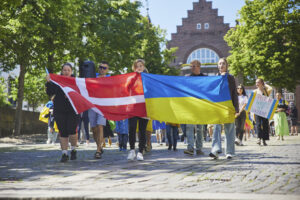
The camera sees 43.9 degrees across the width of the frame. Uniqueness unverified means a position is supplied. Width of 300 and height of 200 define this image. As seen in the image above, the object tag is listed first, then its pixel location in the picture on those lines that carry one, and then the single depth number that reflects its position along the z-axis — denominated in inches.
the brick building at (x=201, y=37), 2310.5
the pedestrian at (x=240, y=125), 506.6
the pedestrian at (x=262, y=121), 496.7
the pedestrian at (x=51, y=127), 572.4
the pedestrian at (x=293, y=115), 896.4
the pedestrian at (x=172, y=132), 429.4
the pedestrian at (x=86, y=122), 491.4
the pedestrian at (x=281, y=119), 633.0
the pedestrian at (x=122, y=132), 433.7
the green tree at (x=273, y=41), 1384.1
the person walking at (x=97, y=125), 333.4
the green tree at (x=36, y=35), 749.9
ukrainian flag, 313.2
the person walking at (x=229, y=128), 310.3
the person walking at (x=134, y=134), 306.5
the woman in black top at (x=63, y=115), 305.0
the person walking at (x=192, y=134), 348.2
